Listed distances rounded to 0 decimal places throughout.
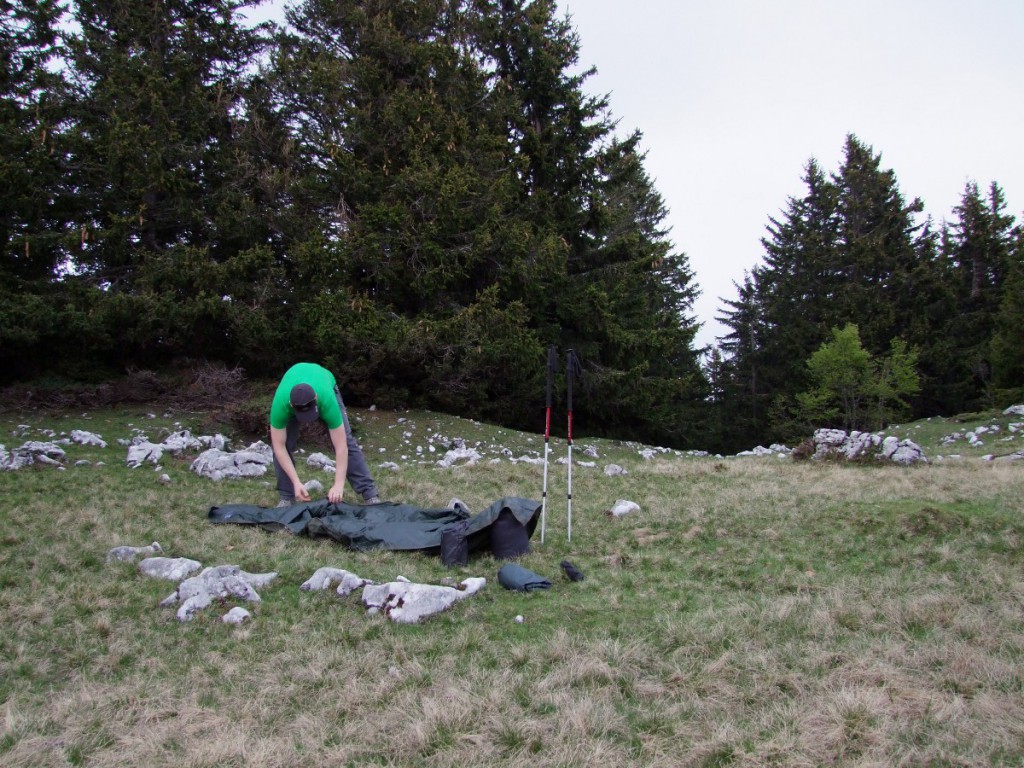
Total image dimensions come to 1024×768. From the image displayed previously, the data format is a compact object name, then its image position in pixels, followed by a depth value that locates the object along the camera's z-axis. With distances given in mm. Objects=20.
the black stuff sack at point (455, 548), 5754
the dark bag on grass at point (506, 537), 5938
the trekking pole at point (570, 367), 7262
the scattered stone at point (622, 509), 8148
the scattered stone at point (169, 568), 5023
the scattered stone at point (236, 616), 4188
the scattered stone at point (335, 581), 4734
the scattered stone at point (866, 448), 13734
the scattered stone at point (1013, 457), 14157
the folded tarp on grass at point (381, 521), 6012
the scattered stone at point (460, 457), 13711
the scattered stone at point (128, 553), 5430
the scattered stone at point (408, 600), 4305
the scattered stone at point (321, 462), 11555
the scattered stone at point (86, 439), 11938
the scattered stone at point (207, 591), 4340
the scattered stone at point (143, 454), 10508
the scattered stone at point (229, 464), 9905
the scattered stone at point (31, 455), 9585
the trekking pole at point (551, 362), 7235
